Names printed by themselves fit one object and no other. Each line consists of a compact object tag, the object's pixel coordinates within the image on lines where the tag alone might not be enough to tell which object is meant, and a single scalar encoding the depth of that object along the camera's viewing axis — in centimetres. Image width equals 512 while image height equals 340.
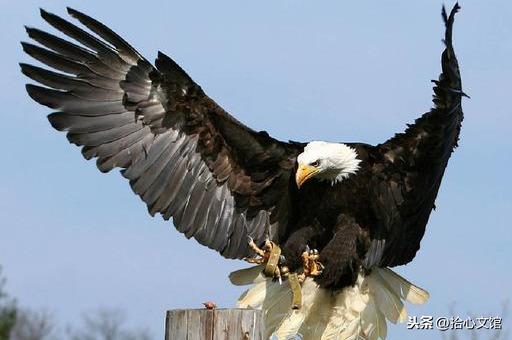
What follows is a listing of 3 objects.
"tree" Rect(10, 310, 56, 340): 4259
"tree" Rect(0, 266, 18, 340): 4081
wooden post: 1087
